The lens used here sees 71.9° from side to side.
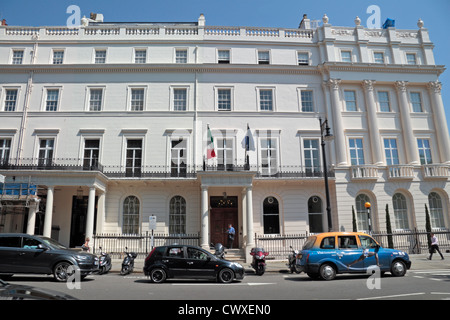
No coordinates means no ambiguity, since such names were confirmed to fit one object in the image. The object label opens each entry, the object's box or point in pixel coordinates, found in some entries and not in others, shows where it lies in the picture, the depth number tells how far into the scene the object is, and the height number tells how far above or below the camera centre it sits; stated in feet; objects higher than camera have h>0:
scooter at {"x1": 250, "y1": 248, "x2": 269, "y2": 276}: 47.34 -5.39
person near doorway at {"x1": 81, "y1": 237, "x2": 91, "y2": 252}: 53.66 -2.66
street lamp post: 54.44 +5.22
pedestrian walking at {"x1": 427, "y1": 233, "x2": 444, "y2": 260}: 58.92 -4.43
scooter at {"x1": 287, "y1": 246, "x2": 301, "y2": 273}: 47.63 -5.33
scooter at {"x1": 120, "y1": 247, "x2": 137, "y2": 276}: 46.51 -5.05
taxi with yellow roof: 39.42 -4.15
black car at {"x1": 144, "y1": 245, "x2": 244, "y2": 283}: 38.75 -4.80
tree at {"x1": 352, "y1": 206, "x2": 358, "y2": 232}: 69.36 +0.58
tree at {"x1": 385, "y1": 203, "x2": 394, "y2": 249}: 68.85 -1.28
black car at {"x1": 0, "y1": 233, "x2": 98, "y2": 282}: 37.60 -3.46
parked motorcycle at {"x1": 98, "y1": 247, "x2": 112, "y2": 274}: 45.65 -4.84
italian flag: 69.92 +18.40
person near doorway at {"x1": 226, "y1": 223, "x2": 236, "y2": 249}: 65.21 -1.63
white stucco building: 72.79 +25.43
